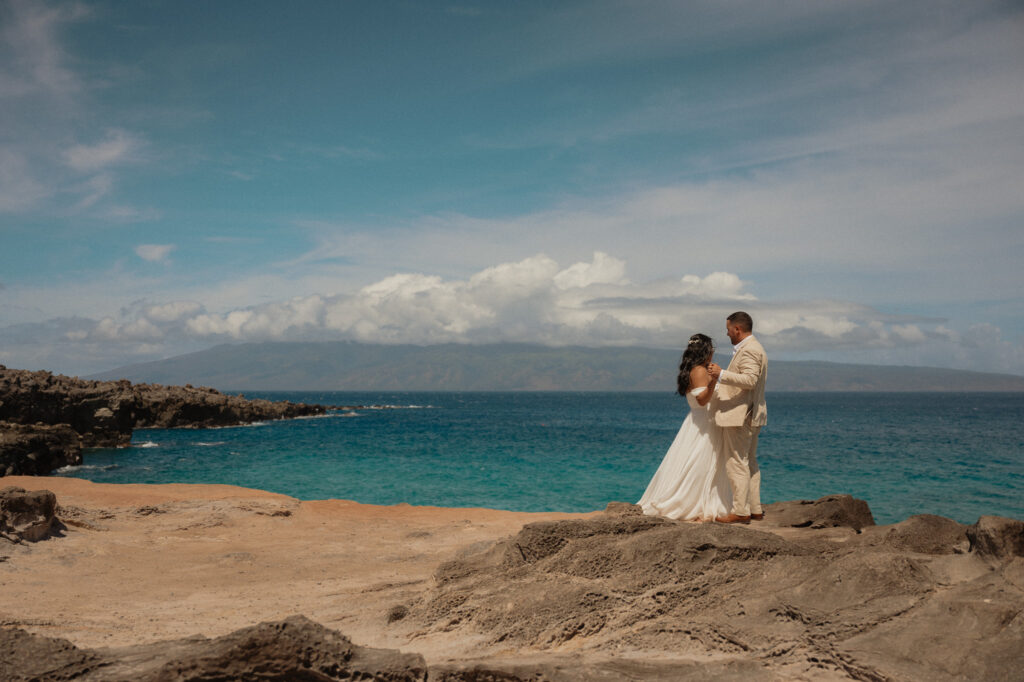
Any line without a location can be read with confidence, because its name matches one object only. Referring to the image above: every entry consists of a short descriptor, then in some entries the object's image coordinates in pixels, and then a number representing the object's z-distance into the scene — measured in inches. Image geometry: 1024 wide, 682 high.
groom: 291.7
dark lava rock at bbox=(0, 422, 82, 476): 931.3
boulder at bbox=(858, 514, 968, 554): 233.3
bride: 300.0
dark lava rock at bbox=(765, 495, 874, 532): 299.6
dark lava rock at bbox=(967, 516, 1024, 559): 174.6
